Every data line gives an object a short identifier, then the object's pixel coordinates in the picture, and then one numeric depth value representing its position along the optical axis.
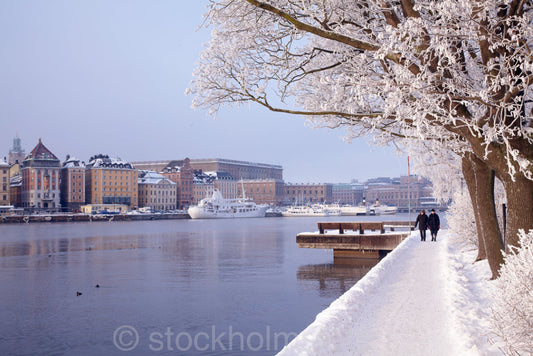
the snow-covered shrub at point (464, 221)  19.16
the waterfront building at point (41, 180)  130.12
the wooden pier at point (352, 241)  25.64
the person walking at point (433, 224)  24.00
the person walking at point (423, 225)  23.98
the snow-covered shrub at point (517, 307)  5.69
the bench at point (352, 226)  27.42
